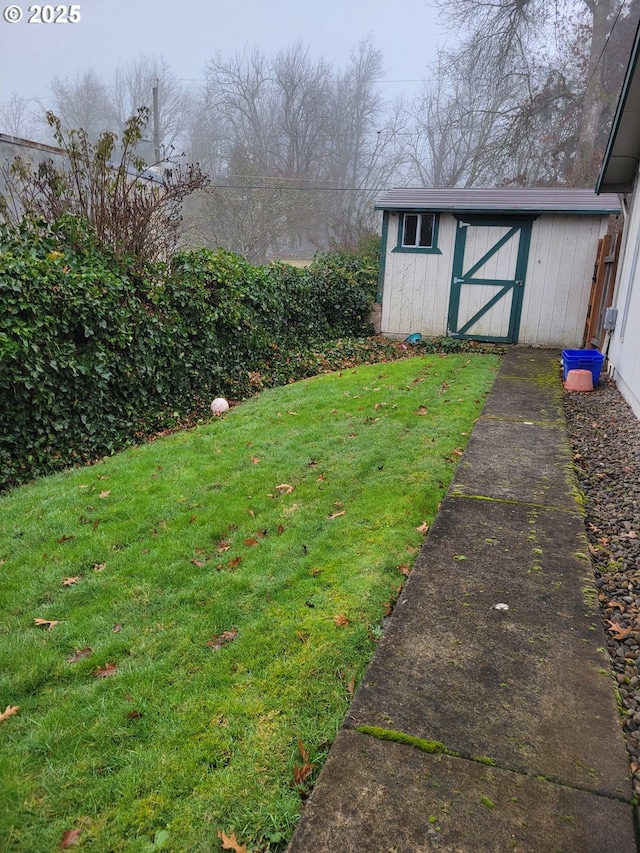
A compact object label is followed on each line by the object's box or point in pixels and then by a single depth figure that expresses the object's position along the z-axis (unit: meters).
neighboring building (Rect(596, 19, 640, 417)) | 5.75
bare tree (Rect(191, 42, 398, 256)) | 27.61
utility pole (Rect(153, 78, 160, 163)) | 21.62
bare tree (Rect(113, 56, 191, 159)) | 28.70
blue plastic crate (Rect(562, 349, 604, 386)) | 7.08
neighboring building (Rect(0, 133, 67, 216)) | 9.02
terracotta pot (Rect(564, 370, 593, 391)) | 6.88
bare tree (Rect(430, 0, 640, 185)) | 18.11
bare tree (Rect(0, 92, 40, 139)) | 24.92
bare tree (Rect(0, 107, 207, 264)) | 6.46
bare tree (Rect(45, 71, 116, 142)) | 28.58
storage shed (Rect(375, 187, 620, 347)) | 9.88
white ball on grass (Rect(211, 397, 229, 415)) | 7.04
